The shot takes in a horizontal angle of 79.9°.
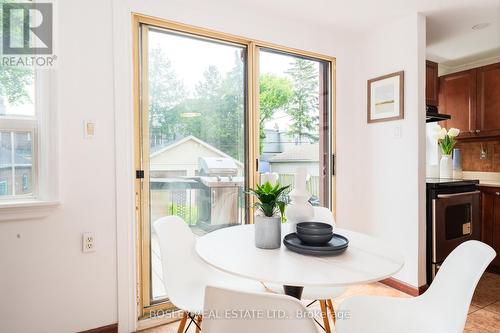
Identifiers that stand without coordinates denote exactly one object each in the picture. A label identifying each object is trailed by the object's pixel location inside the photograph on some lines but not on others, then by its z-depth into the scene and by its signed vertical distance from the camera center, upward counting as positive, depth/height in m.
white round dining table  1.00 -0.37
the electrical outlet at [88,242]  1.86 -0.47
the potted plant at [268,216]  1.28 -0.22
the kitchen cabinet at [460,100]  3.36 +0.76
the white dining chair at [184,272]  1.48 -0.59
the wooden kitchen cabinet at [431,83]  3.07 +0.84
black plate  1.21 -0.34
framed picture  2.65 +0.62
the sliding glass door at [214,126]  2.16 +0.34
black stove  2.62 -0.49
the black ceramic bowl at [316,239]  1.27 -0.32
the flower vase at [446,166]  3.33 -0.02
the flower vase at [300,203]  1.42 -0.18
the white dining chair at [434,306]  1.12 -0.62
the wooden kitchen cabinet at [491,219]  3.05 -0.57
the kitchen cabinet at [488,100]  3.16 +0.68
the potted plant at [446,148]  3.26 +0.18
